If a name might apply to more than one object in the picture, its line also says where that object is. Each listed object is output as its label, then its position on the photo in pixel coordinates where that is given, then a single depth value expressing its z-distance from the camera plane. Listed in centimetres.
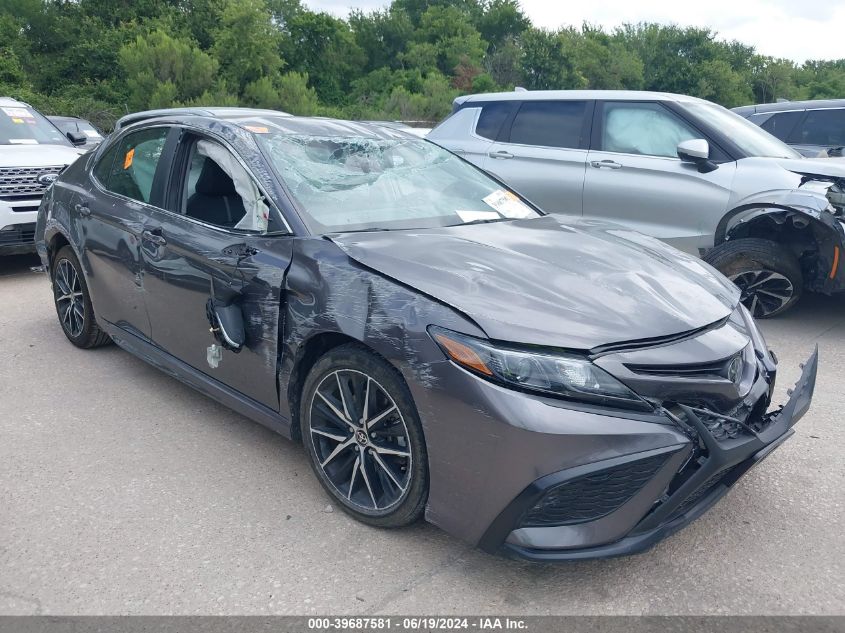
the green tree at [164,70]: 3275
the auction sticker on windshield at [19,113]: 848
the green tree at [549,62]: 5266
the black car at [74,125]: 1541
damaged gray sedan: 239
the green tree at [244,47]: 3722
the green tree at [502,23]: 6925
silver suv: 561
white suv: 709
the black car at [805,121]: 952
